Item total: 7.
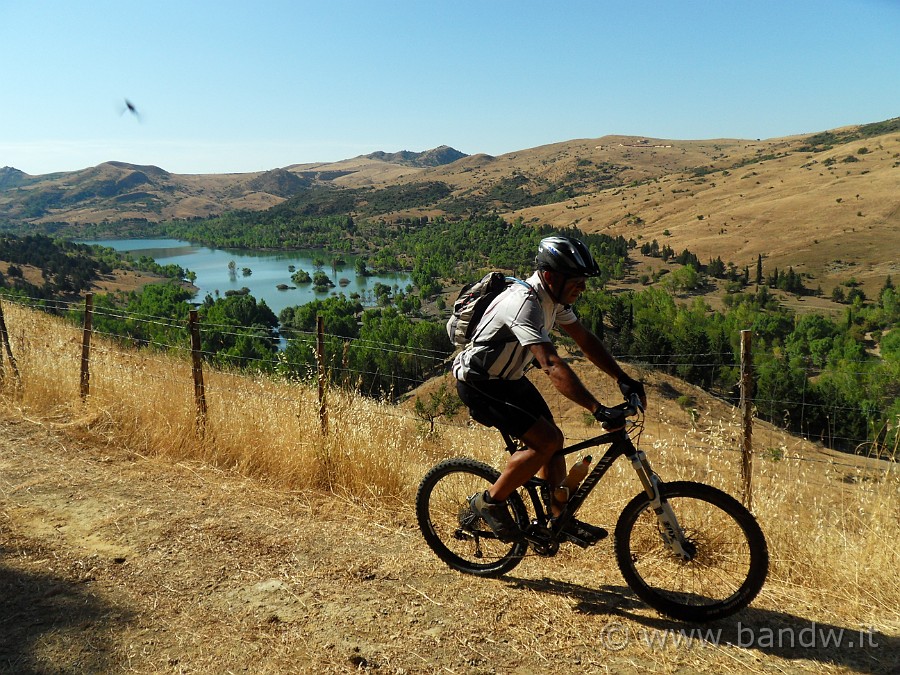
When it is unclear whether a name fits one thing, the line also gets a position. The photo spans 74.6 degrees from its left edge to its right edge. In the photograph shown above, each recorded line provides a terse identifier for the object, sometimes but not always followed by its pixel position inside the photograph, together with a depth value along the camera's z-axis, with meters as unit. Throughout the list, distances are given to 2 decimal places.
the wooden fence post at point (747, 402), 5.34
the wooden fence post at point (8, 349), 7.63
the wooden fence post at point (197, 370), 6.25
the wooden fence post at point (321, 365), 5.58
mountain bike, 3.19
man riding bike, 3.17
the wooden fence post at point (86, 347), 7.18
